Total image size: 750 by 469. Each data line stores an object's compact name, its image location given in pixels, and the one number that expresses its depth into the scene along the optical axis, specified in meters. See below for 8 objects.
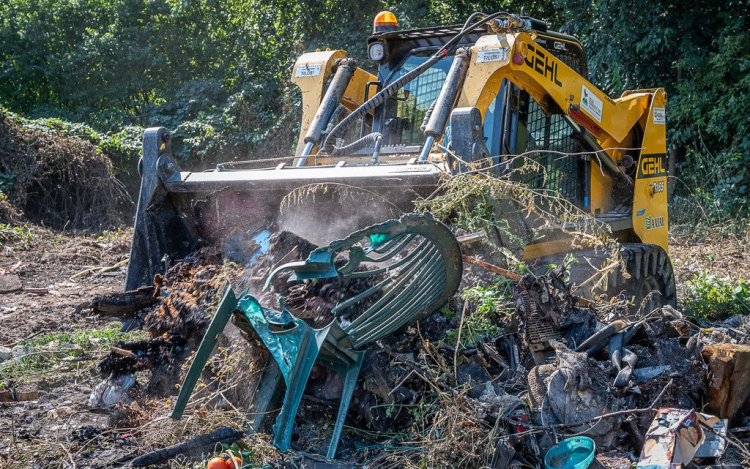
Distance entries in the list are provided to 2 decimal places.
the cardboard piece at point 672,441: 3.37
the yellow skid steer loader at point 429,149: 5.09
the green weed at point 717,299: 6.39
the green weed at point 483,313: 4.32
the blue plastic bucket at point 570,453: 3.54
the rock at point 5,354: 5.70
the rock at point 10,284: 8.27
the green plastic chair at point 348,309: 3.59
